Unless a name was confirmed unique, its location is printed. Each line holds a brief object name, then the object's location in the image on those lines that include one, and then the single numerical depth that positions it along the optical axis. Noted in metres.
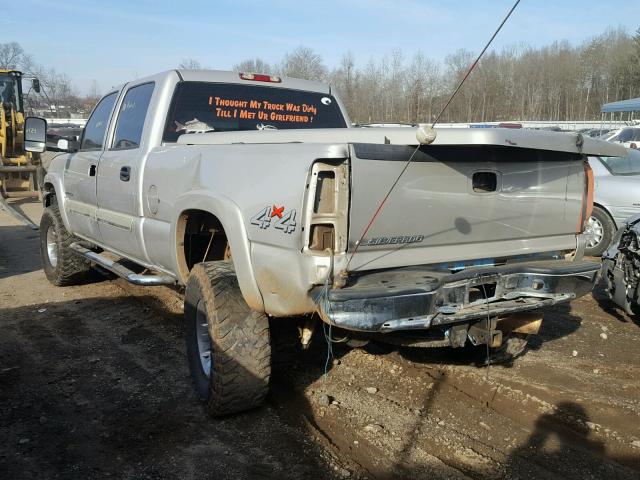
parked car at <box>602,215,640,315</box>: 5.16
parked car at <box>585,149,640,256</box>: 8.24
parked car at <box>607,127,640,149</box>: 20.07
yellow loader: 15.47
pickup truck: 2.85
